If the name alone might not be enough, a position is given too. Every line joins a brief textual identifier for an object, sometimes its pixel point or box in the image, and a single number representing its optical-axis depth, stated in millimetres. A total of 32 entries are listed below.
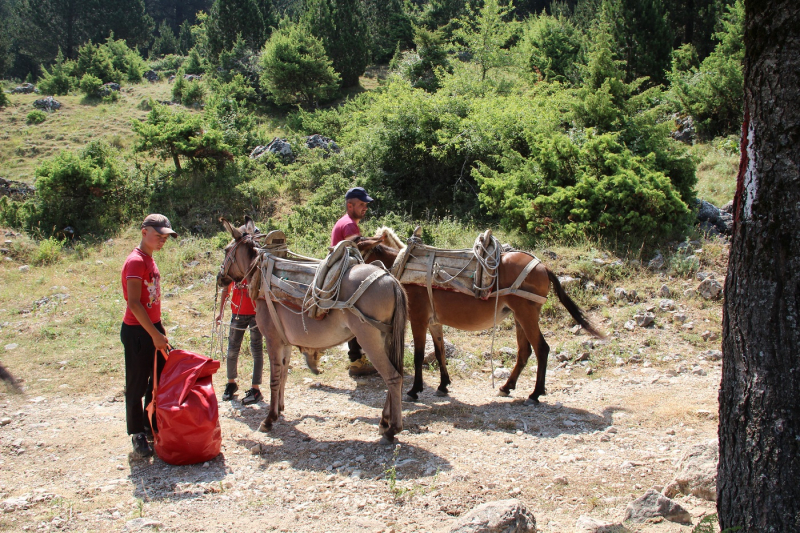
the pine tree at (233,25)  34750
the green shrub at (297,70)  26891
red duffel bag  4520
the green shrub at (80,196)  14289
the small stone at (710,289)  8289
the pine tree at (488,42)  21062
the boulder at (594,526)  3240
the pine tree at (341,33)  31531
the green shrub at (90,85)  27891
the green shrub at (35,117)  22844
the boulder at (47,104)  24953
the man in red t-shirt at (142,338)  4742
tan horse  4895
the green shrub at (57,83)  29422
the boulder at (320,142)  17998
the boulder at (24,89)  29670
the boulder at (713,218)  10359
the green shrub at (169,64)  39062
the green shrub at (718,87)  15719
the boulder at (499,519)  3158
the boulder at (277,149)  17906
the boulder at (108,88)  28144
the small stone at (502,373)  7128
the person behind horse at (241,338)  6262
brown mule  6121
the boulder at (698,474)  3639
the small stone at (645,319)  7992
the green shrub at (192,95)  27562
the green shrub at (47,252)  12197
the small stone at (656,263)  9266
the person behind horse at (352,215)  6238
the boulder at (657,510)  3352
